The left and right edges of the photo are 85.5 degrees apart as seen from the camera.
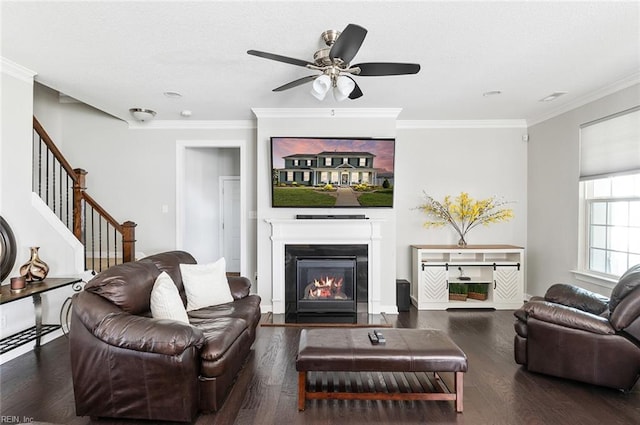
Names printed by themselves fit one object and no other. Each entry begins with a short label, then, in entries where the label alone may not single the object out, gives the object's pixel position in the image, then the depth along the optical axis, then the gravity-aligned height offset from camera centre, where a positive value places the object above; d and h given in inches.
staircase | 159.0 -2.3
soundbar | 180.5 -3.3
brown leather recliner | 97.4 -37.3
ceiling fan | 91.0 +39.8
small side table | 112.3 -35.3
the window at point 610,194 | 139.6 +7.9
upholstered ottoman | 90.5 -39.5
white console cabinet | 188.4 -39.0
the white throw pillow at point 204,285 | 125.7 -28.2
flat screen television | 179.6 +20.2
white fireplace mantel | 179.5 -12.6
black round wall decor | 121.8 -14.4
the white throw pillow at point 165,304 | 98.1 -27.0
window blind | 137.0 +28.6
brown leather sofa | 81.9 -37.1
